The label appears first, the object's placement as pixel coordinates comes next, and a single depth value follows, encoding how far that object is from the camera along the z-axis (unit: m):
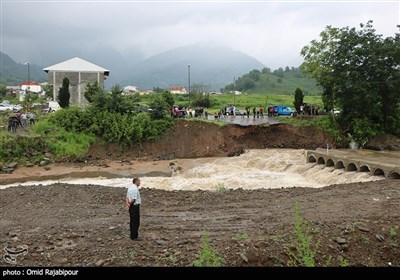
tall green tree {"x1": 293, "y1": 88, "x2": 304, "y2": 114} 42.50
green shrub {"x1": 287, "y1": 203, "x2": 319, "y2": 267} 7.62
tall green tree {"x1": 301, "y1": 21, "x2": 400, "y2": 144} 32.09
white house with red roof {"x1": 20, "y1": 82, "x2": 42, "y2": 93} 111.39
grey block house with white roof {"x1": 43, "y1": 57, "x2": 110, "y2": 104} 61.12
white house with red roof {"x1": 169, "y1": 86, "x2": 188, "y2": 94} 127.34
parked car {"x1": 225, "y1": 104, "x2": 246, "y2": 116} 46.31
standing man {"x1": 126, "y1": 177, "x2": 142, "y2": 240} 9.95
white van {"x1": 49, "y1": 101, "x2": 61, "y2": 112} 49.10
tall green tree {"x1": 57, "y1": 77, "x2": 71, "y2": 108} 41.22
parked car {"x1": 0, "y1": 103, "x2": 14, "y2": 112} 54.96
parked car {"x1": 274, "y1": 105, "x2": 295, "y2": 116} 45.50
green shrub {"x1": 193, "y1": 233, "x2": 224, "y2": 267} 7.52
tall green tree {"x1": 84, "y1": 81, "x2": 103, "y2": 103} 40.67
